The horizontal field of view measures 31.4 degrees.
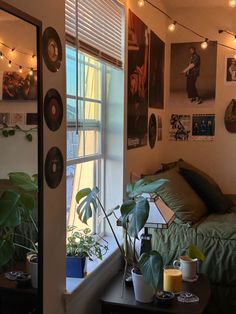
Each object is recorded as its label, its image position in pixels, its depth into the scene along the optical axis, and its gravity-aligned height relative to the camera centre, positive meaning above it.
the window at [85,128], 2.38 -0.03
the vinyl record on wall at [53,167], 1.78 -0.20
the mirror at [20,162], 1.46 -0.15
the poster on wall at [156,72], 3.69 +0.47
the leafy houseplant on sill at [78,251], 2.17 -0.68
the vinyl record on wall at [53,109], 1.76 +0.06
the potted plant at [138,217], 1.97 -0.46
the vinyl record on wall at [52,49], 1.73 +0.31
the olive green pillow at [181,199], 2.96 -0.55
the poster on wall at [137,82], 3.02 +0.31
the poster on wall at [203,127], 4.38 -0.04
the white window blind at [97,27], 2.08 +0.54
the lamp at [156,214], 2.32 -0.51
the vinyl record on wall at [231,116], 4.30 +0.08
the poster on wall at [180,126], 4.43 -0.03
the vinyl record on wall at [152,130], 3.72 -0.06
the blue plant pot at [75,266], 2.16 -0.74
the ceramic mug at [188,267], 2.42 -0.84
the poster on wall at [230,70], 4.25 +0.54
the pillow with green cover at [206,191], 3.46 -0.56
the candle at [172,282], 2.25 -0.85
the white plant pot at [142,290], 2.15 -0.86
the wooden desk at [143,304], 2.11 -0.93
